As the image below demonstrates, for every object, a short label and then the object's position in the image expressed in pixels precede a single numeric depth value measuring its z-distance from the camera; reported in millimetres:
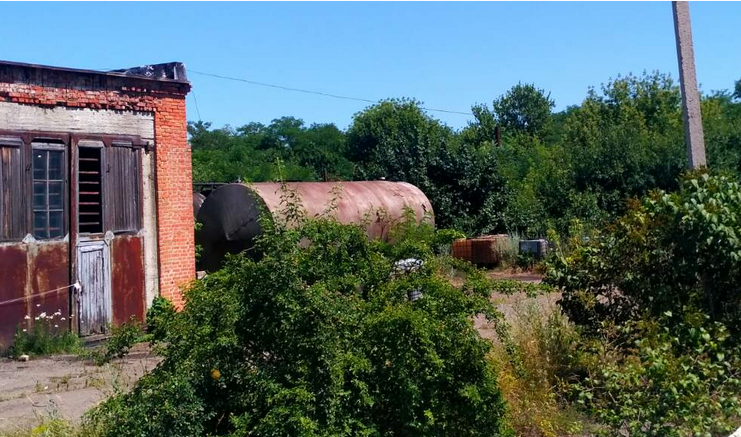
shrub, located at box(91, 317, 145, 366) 5660
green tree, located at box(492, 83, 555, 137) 61625
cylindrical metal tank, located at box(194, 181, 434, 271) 15695
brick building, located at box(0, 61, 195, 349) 12461
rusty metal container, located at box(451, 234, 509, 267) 22703
